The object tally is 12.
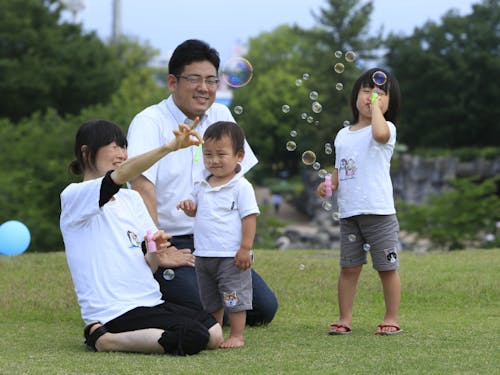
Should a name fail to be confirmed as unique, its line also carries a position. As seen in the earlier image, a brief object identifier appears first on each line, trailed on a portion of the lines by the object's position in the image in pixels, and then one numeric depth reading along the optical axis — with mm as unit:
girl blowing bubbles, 11109
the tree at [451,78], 97625
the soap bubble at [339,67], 13400
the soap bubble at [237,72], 14047
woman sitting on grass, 9875
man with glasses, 12258
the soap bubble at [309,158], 12610
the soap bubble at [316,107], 12742
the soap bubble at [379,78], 11203
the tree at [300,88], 95937
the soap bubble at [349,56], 12726
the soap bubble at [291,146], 12741
